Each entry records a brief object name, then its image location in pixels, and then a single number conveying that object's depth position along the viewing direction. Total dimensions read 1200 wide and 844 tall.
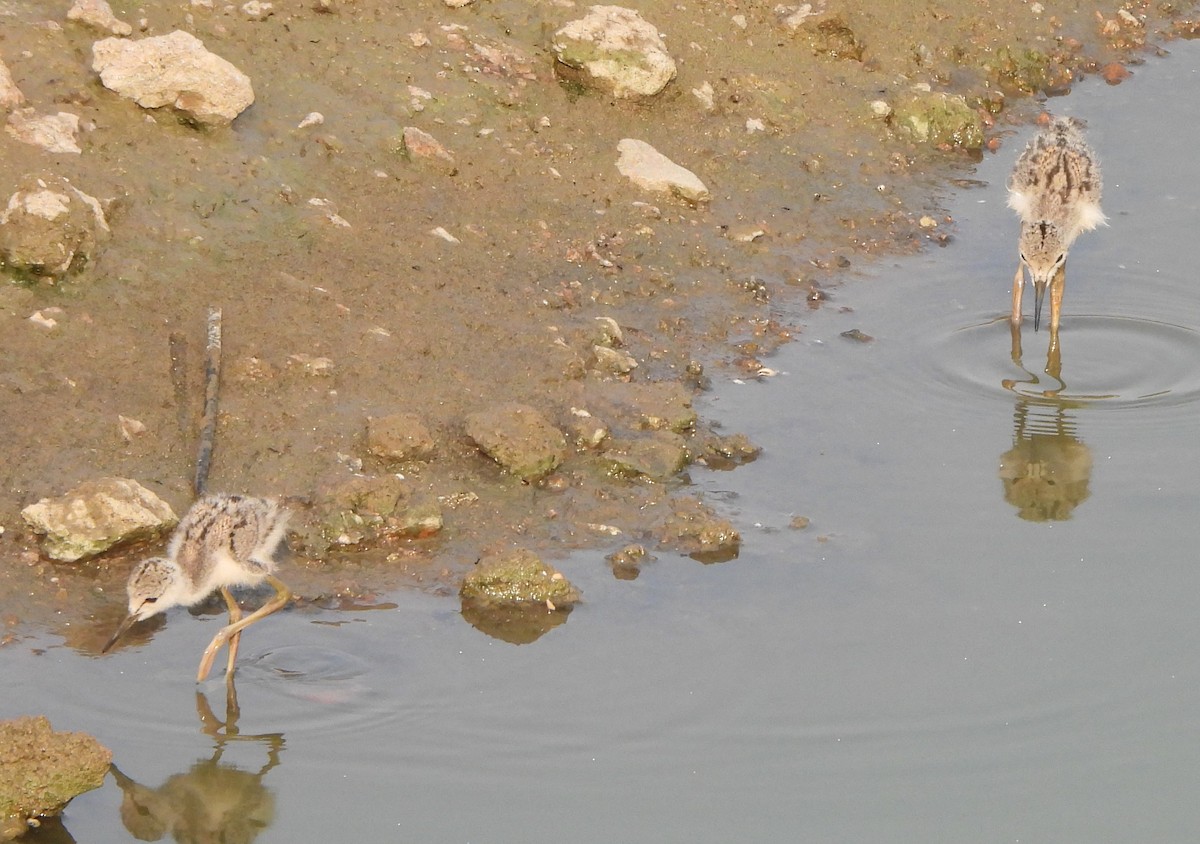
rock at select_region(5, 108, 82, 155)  19.97
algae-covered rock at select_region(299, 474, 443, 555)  16.61
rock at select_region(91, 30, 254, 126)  20.84
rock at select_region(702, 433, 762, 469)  18.52
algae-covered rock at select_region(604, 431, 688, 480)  18.02
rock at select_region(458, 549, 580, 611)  15.94
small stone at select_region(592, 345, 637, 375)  19.67
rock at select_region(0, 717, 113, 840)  12.69
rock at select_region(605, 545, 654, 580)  16.55
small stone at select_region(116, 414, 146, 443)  17.30
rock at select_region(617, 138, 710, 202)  23.41
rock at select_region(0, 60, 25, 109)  20.14
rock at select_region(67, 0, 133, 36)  21.67
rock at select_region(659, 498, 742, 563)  16.92
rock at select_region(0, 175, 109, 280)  18.44
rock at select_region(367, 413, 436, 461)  17.53
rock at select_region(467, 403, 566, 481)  17.59
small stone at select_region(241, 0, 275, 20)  23.31
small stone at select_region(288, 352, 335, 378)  18.52
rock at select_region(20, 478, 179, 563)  15.80
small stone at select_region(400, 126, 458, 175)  22.42
